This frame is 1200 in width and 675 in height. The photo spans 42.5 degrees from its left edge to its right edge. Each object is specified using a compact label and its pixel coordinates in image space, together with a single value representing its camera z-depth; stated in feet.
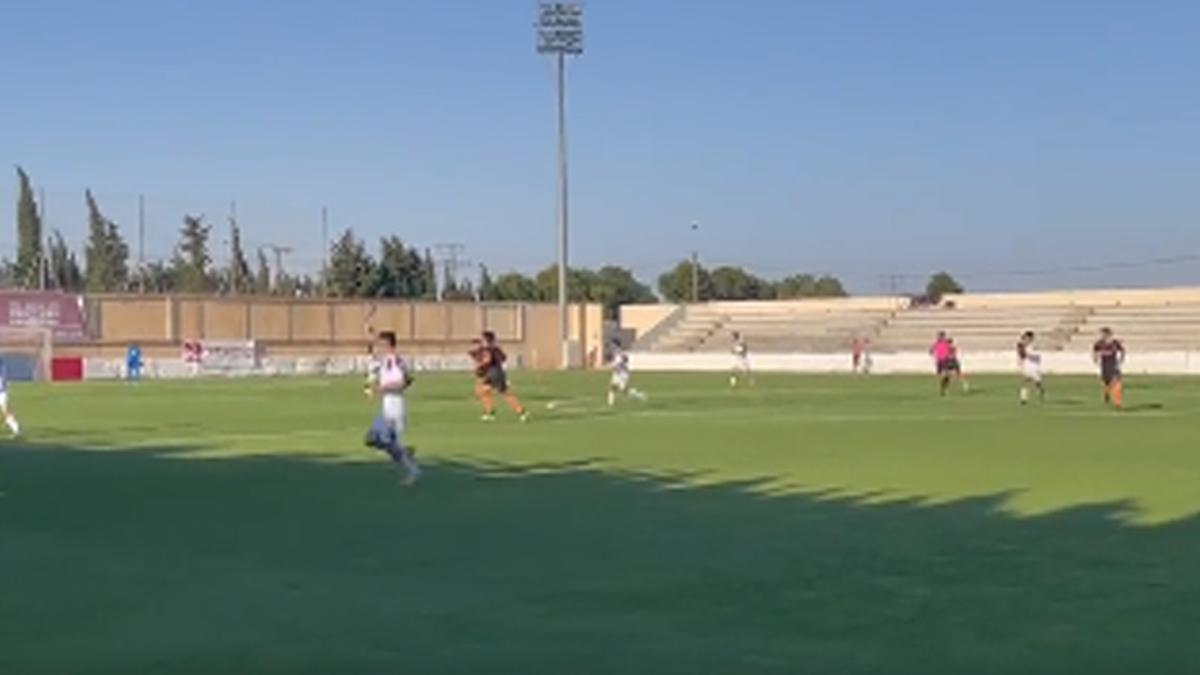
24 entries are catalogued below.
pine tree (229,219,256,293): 298.56
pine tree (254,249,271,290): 302.25
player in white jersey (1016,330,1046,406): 122.32
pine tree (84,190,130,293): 282.77
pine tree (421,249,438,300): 340.80
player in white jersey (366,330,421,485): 57.21
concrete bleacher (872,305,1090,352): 246.47
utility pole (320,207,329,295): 306.51
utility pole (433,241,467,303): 333.21
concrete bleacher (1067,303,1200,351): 226.38
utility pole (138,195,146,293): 277.85
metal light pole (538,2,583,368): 251.39
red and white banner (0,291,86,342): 225.97
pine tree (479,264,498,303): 342.23
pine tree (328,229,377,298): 350.02
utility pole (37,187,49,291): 258.59
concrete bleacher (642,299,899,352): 270.87
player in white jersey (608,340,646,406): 131.03
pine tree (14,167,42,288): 261.03
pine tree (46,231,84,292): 269.85
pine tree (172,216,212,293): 297.31
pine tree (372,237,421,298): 374.63
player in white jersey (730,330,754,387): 181.16
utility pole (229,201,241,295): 297.94
